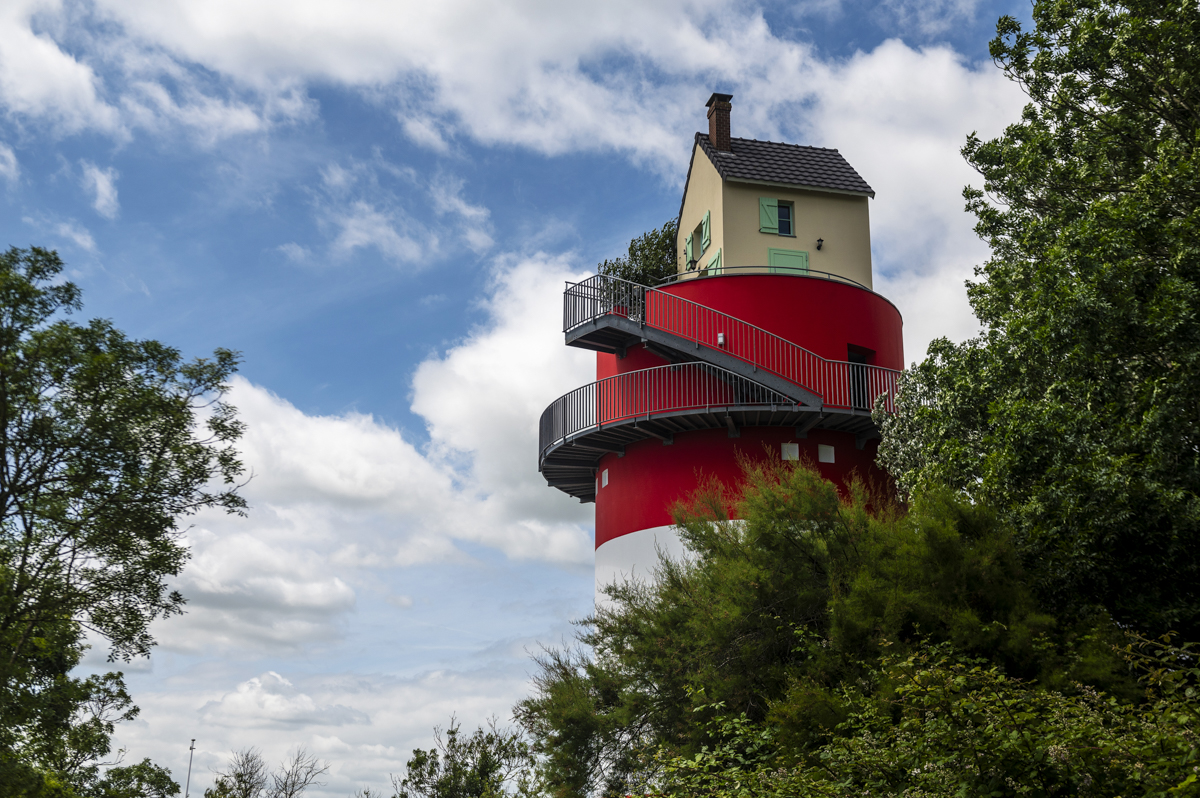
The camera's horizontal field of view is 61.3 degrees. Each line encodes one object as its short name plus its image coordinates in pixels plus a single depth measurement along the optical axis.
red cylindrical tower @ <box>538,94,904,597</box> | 19.66
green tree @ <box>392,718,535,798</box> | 24.09
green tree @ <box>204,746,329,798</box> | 27.45
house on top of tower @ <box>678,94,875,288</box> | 23.83
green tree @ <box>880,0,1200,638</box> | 10.63
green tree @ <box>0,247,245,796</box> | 14.97
